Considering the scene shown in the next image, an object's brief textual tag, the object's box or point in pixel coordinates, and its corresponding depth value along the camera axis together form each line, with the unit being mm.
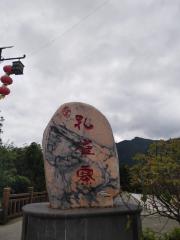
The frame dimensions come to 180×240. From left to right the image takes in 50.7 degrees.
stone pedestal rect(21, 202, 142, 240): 3238
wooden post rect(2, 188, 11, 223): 6021
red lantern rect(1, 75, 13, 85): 5551
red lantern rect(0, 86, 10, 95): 5508
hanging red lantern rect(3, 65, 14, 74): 5566
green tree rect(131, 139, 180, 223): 2676
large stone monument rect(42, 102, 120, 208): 4008
